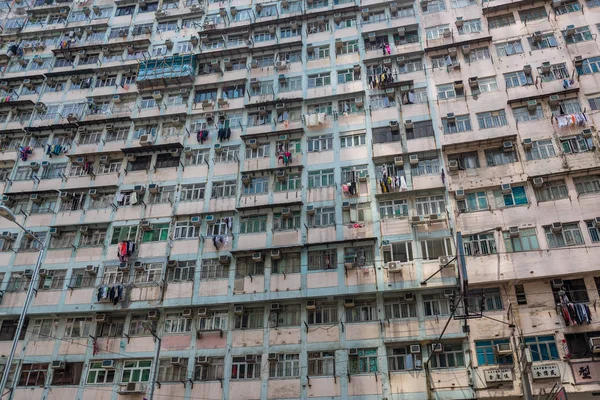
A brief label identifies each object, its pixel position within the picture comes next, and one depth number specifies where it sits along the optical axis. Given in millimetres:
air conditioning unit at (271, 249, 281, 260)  25219
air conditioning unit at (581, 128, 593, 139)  24172
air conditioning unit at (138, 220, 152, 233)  27312
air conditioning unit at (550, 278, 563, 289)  21922
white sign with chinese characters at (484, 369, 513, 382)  20361
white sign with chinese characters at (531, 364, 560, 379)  20188
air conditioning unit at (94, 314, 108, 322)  25359
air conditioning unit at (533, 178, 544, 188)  23641
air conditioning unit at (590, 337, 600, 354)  20031
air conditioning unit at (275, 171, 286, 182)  27328
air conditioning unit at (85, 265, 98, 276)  26625
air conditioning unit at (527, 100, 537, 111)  25609
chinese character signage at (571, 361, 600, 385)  19891
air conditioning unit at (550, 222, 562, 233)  22641
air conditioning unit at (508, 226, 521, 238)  23047
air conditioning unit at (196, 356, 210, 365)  23484
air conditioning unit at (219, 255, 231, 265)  25516
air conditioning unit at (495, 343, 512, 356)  20844
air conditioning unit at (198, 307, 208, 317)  24594
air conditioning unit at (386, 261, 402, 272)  23297
